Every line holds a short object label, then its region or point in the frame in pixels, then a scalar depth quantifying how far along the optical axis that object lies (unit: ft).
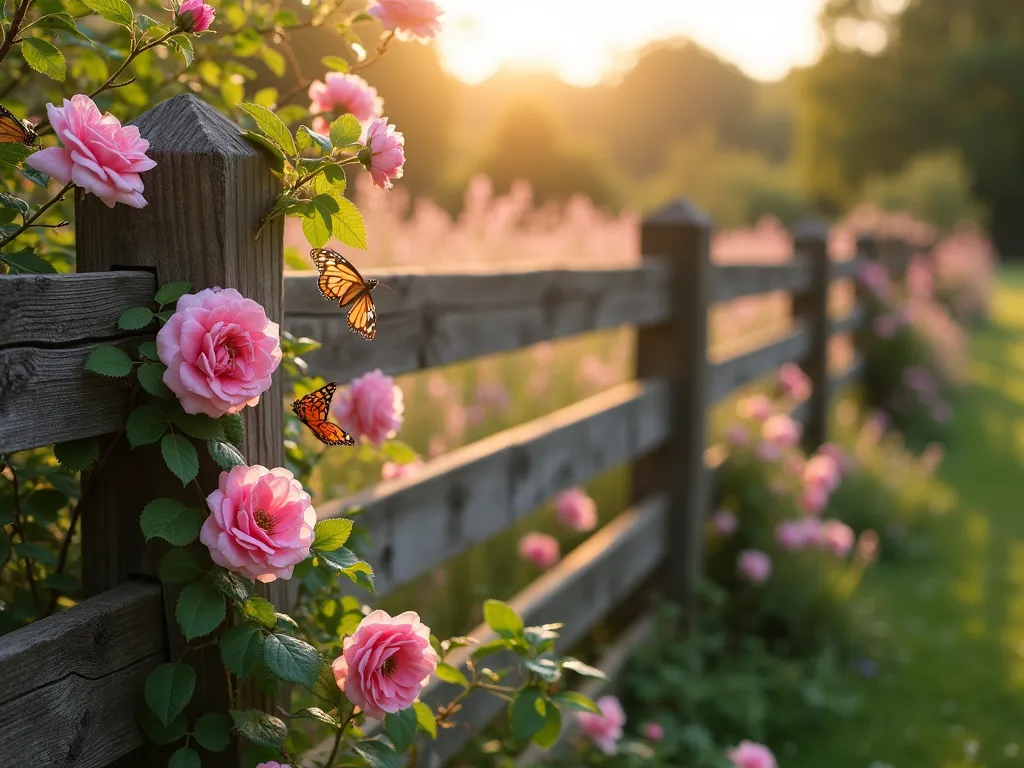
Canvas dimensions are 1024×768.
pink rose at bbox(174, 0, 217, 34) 3.83
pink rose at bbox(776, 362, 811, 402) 14.69
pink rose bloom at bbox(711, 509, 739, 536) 11.97
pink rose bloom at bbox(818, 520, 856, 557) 12.20
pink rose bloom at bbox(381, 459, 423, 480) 6.16
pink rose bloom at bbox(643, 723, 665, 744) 8.52
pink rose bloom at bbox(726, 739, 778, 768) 8.13
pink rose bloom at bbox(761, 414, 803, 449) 12.85
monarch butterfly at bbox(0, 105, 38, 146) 3.67
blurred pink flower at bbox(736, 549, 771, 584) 11.50
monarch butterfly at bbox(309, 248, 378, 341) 4.20
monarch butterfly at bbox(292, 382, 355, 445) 4.23
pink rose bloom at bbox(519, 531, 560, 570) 9.23
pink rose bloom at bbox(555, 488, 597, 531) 9.69
